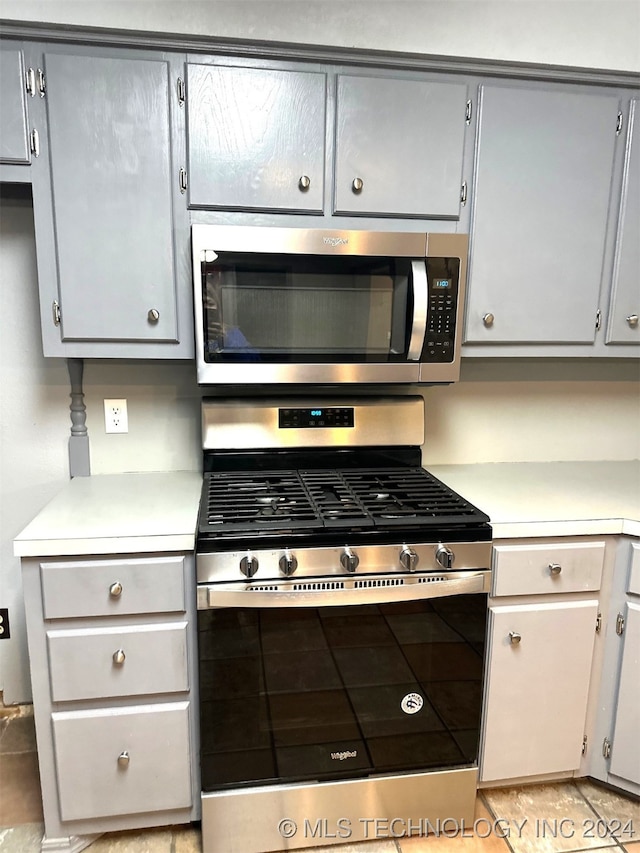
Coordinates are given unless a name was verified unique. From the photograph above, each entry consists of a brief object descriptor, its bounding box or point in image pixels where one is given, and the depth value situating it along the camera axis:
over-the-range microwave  1.47
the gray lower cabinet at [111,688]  1.29
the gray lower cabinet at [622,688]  1.50
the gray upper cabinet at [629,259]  1.63
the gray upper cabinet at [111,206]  1.38
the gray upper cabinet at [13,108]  1.35
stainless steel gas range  1.30
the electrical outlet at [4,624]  1.87
